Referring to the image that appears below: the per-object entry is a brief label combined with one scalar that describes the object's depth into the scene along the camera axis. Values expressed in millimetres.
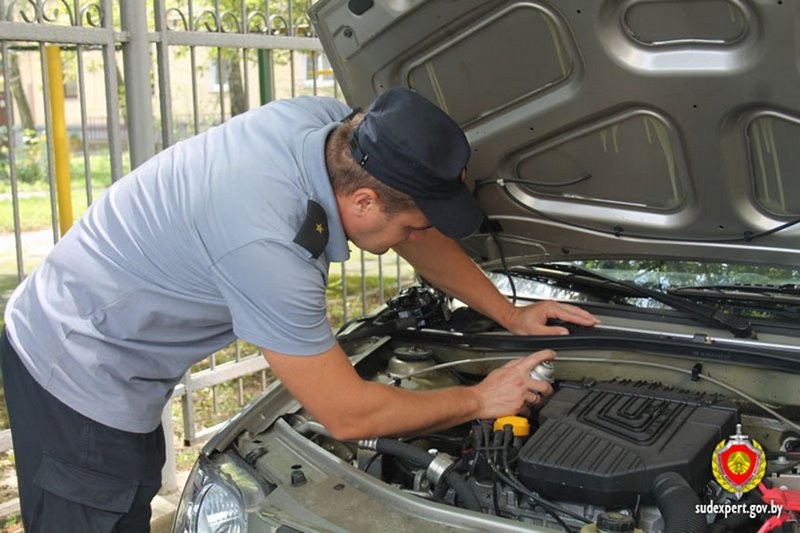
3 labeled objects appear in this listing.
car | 1794
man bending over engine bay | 1896
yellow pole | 3721
